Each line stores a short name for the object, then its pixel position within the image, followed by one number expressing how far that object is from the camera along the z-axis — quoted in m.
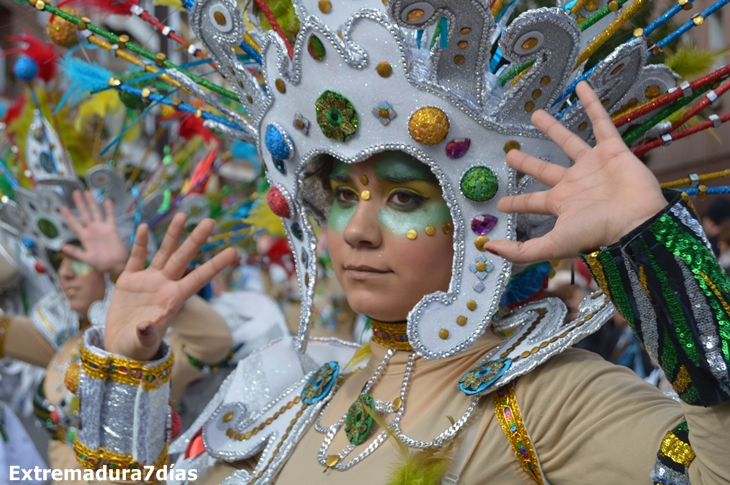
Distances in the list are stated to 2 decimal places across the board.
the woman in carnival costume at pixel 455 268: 1.29
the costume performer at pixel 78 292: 3.37
